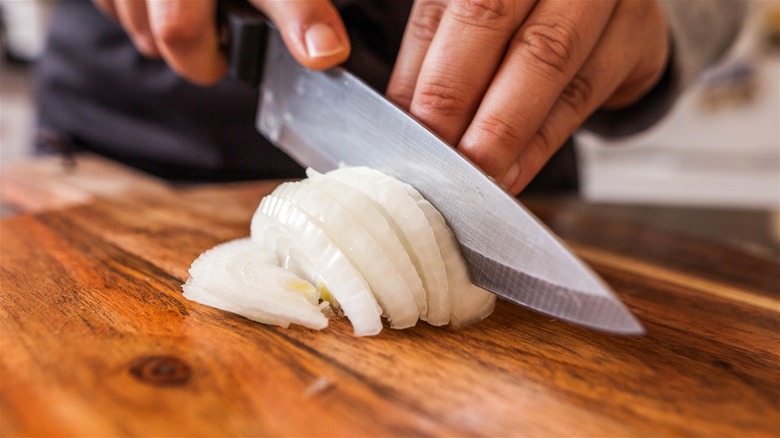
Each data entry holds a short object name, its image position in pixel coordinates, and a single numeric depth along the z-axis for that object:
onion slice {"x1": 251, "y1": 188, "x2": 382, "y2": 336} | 0.23
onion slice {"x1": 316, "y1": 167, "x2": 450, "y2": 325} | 0.23
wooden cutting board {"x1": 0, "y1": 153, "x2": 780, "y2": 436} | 0.19
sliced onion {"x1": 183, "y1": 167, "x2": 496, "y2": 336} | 0.23
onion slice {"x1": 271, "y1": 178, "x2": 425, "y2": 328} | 0.23
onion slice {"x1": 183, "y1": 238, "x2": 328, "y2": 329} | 0.23
